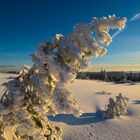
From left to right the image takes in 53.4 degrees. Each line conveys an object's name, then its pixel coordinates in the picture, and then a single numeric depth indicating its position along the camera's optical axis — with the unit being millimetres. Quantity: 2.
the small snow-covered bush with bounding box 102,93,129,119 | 7542
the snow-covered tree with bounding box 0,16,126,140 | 1659
